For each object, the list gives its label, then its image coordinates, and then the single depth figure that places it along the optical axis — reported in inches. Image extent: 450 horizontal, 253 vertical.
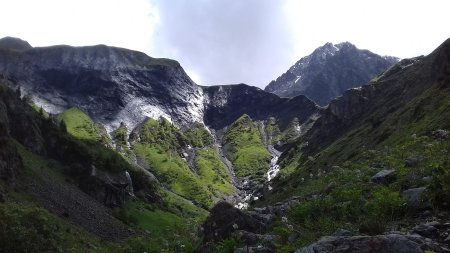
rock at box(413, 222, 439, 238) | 492.1
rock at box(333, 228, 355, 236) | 526.3
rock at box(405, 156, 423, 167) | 879.1
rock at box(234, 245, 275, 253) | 611.8
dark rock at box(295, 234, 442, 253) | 446.9
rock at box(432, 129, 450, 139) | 1408.2
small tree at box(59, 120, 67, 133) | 5374.5
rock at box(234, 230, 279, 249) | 644.6
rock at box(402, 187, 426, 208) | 591.5
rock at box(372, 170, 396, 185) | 810.8
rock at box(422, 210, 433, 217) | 559.5
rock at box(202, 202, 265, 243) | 908.6
